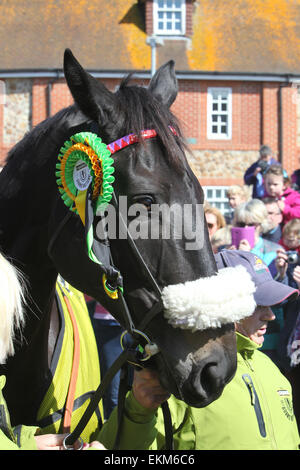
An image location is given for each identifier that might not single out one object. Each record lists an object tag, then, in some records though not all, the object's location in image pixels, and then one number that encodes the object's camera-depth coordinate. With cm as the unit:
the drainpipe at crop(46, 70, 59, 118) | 2102
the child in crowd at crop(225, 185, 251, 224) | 736
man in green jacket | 236
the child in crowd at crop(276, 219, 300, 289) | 471
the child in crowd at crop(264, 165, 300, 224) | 661
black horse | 196
